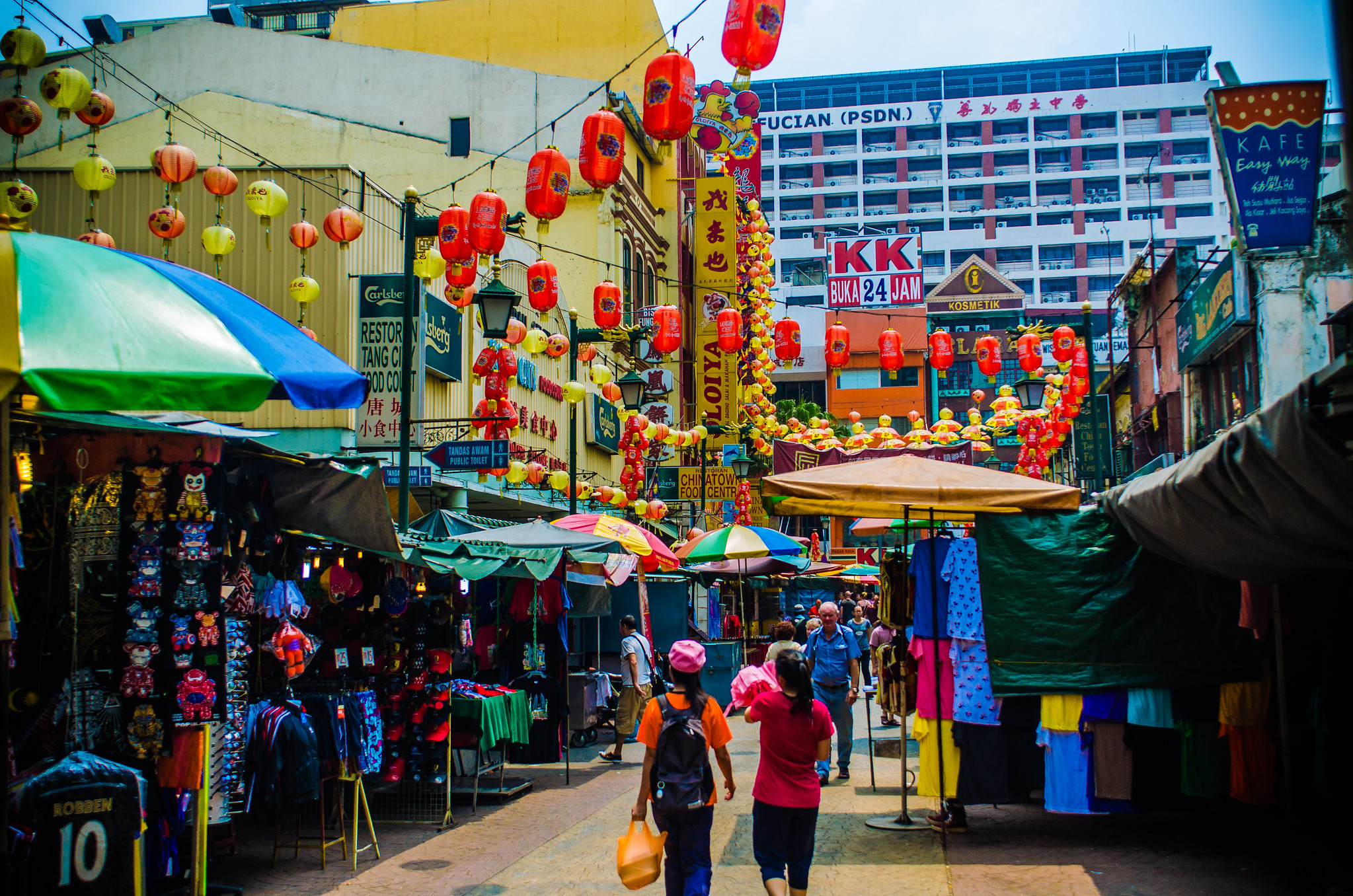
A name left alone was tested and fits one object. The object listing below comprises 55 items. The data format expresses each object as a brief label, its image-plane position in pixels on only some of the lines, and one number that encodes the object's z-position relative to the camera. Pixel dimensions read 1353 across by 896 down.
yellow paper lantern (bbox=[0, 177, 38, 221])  11.10
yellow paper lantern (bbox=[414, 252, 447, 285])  14.55
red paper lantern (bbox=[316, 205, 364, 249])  13.63
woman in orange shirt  6.19
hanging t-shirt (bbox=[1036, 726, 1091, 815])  8.36
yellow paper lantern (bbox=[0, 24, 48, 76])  9.55
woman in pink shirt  6.44
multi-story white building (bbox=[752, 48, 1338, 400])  81.12
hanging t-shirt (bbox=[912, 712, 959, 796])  8.78
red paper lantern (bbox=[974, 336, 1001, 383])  28.14
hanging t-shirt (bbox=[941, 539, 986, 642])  8.79
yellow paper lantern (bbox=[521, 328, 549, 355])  17.38
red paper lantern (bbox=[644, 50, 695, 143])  12.02
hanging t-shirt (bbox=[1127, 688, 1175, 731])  8.28
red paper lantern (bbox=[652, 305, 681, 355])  23.78
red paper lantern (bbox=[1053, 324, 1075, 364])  22.83
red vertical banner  33.91
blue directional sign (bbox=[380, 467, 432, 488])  15.47
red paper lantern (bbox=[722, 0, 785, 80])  11.53
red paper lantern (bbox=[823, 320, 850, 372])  28.92
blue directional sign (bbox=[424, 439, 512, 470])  13.45
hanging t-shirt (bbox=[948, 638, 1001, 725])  8.66
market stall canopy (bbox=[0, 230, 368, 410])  3.88
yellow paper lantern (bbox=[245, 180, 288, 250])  12.32
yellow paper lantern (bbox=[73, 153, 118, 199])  10.95
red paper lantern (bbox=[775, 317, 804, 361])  31.53
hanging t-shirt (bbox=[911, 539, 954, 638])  8.99
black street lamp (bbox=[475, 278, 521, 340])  12.55
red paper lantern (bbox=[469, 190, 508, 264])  13.59
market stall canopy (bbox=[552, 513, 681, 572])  12.68
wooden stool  7.95
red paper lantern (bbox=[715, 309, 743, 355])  27.50
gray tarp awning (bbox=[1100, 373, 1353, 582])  4.33
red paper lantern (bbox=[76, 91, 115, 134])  10.74
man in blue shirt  11.63
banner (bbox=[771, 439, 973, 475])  22.69
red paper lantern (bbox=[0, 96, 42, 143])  9.84
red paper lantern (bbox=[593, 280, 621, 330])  20.67
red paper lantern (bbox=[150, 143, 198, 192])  11.88
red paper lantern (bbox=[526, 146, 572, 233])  13.78
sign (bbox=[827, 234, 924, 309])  59.88
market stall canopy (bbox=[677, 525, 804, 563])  15.02
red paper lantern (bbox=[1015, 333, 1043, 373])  23.92
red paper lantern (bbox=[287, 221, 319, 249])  14.01
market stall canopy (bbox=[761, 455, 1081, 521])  8.37
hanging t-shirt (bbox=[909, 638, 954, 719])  8.83
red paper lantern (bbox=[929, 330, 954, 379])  27.83
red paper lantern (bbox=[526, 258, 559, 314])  17.44
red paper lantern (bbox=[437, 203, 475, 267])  14.35
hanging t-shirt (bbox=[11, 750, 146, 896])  4.96
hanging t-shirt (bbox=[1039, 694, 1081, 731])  8.40
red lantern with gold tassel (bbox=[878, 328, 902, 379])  28.39
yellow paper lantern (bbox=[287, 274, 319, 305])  14.04
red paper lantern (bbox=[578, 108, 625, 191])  13.26
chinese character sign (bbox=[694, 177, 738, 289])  32.41
